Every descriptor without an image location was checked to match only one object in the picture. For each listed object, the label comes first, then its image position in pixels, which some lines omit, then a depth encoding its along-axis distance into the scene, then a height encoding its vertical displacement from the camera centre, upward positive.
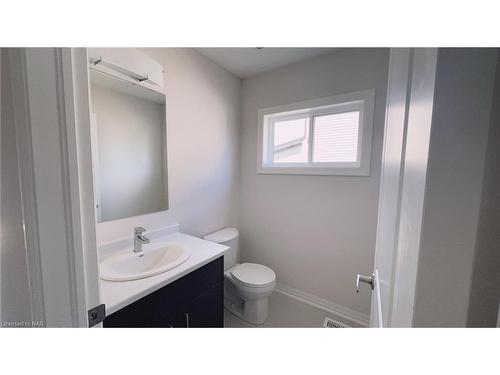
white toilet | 1.62 -0.99
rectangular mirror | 1.18 +0.13
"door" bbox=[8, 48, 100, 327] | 0.41 -0.02
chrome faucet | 1.23 -0.46
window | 1.61 +0.33
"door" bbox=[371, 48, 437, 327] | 0.25 -0.01
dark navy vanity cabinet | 0.86 -0.72
